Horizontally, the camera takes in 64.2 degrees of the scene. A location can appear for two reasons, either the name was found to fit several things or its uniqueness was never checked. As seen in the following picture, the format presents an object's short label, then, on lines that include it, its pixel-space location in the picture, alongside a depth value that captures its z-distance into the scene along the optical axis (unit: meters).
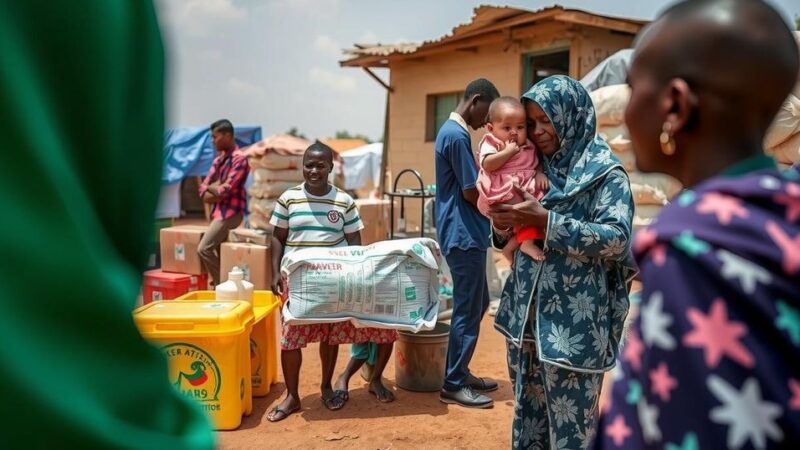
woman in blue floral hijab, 2.32
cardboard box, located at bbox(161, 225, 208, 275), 6.40
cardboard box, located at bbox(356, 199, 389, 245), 7.88
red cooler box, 6.04
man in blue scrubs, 3.90
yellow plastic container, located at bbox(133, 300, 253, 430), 3.47
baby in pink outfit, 2.53
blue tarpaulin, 14.92
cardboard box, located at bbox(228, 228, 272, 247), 7.50
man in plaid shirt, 6.22
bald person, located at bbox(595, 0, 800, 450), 0.78
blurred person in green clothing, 0.56
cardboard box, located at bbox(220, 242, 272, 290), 5.82
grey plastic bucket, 4.38
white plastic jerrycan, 3.97
